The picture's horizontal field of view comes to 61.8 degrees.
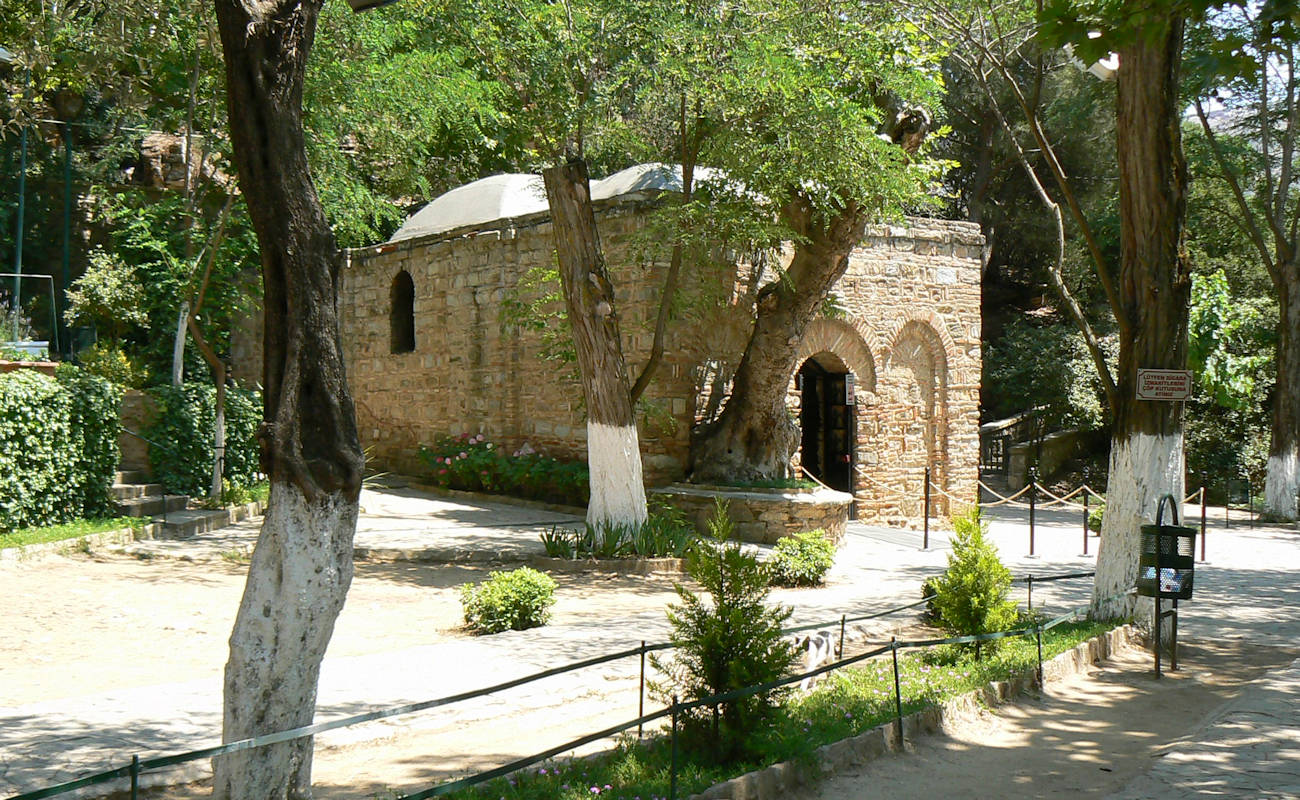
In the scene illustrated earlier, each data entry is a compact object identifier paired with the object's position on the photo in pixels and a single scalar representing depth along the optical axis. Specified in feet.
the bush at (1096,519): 49.83
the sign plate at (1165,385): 27.92
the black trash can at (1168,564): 25.72
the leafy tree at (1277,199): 62.18
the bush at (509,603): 28.22
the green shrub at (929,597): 29.53
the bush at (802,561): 35.94
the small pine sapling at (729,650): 16.69
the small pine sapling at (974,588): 24.43
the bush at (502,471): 48.91
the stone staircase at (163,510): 42.04
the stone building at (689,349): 46.88
